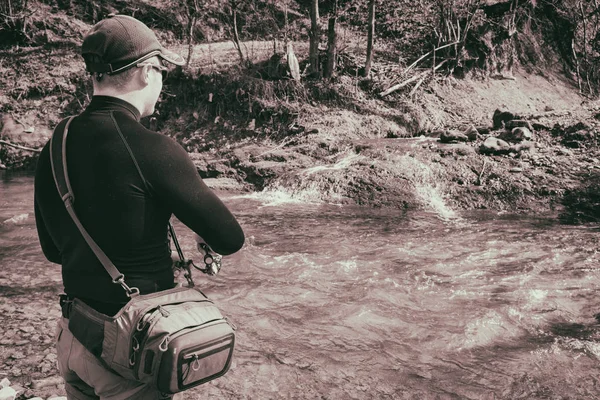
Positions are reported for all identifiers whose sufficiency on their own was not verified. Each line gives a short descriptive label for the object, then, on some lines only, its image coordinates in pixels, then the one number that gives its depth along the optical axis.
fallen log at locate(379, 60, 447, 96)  14.51
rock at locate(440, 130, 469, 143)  11.38
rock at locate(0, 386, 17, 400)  3.11
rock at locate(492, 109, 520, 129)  12.17
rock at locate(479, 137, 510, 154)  10.47
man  1.72
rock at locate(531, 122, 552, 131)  11.36
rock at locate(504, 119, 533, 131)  11.39
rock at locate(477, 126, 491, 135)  11.90
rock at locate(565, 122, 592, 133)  10.84
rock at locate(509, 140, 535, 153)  10.49
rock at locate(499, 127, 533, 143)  10.90
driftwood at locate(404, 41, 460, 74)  15.29
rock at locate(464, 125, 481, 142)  11.40
